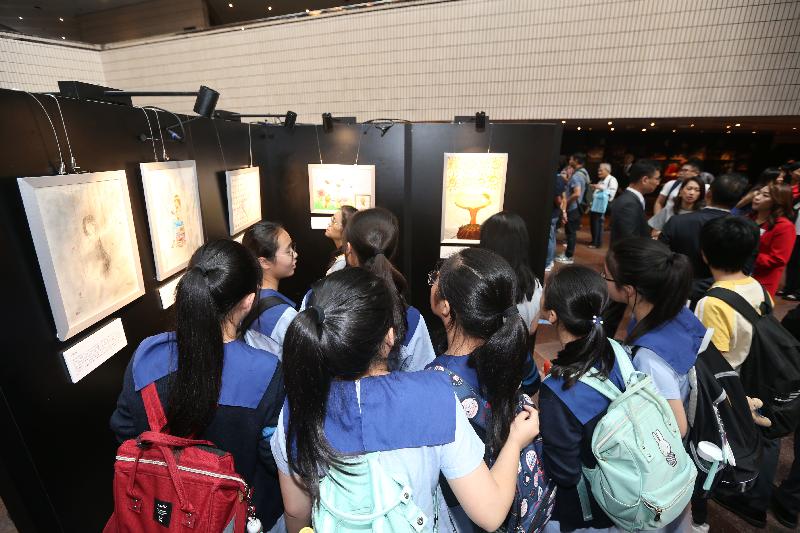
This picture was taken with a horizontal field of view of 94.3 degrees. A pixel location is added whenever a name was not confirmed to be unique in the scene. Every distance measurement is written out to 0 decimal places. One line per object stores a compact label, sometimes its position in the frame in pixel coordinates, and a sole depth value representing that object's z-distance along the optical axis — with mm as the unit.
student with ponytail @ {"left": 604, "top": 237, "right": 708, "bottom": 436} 1570
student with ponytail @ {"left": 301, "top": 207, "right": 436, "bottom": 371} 1999
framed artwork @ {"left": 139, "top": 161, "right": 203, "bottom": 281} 2223
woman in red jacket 3490
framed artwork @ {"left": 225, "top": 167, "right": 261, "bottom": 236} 3338
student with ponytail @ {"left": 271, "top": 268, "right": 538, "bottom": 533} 905
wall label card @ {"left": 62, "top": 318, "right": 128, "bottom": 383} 1733
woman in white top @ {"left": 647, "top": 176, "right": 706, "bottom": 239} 4066
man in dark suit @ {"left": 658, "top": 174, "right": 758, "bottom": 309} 3299
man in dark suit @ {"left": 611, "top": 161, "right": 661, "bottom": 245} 4113
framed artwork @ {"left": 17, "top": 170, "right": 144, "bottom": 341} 1524
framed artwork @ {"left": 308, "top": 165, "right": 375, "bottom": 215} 4188
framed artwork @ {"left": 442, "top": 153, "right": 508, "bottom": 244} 3883
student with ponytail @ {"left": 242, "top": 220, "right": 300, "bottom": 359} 1905
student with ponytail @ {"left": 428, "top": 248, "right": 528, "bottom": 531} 1240
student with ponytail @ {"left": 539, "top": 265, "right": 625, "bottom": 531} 1277
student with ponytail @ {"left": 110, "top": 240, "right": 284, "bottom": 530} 1240
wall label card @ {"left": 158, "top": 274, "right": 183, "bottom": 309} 2400
